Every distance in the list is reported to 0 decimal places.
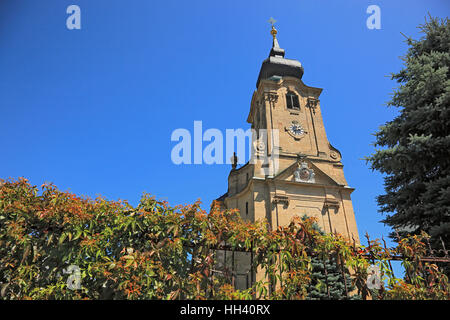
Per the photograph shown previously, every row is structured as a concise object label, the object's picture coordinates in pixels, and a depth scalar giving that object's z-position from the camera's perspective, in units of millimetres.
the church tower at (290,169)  21969
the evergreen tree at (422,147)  10008
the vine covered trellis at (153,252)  4512
